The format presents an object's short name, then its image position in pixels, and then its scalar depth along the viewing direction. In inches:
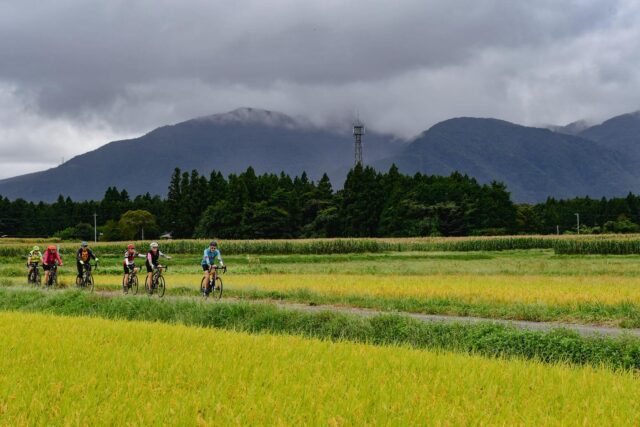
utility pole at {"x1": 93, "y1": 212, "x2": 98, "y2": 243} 5384.8
